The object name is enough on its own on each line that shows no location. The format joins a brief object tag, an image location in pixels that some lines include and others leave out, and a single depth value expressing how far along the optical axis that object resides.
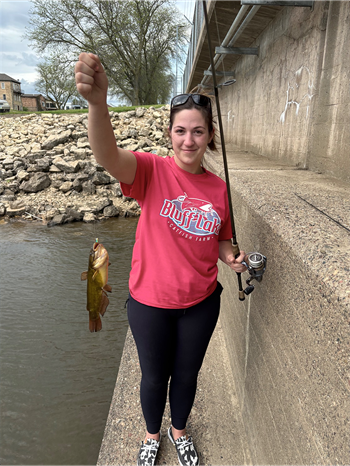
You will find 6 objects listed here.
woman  1.77
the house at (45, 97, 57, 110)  72.94
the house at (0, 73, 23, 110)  69.94
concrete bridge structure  1.23
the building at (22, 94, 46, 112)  78.34
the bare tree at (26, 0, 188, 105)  25.50
